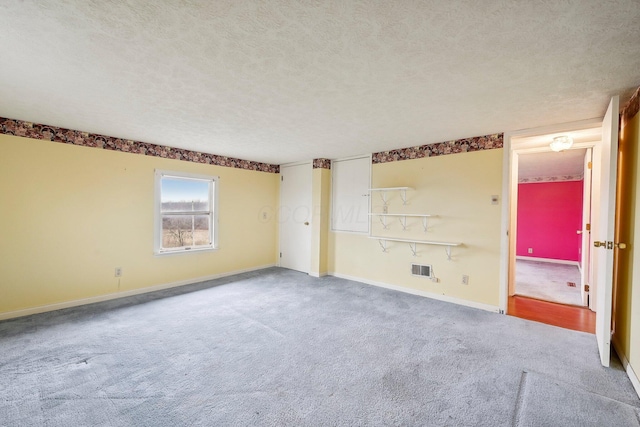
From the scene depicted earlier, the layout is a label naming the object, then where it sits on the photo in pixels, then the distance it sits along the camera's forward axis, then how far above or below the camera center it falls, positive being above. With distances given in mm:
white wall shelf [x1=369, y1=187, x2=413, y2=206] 4179 +321
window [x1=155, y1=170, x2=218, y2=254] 4243 -64
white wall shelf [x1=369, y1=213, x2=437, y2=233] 4024 -98
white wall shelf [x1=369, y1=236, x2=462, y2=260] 3749 -456
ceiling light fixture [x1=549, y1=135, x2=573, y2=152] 3258 +862
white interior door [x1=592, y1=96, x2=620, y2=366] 2141 -100
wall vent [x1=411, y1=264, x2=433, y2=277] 3988 -872
